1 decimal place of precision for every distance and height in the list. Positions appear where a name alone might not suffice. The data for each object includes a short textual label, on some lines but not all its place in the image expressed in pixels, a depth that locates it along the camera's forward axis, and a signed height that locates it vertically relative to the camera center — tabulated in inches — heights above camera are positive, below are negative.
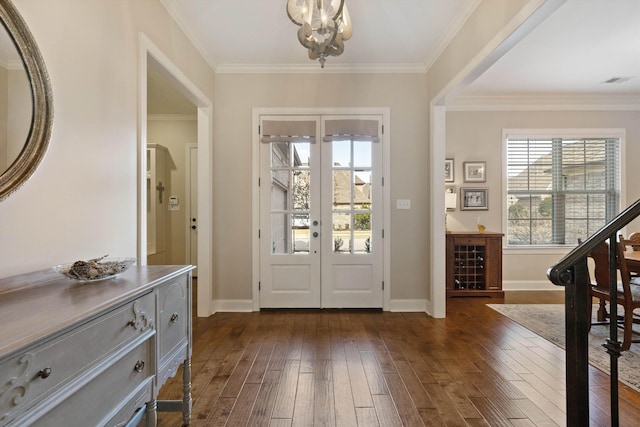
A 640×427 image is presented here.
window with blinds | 187.6 +14.8
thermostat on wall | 209.5 +5.5
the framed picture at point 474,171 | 183.9 +24.4
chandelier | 71.3 +44.8
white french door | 144.3 -4.0
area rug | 89.8 -45.0
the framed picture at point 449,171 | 183.9 +24.3
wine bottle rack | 167.8 -27.9
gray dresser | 30.0 -16.4
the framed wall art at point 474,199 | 184.7 +8.0
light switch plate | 143.6 +3.9
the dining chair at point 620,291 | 97.1 -26.5
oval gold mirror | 46.9 +17.0
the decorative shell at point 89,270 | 50.3 -9.5
